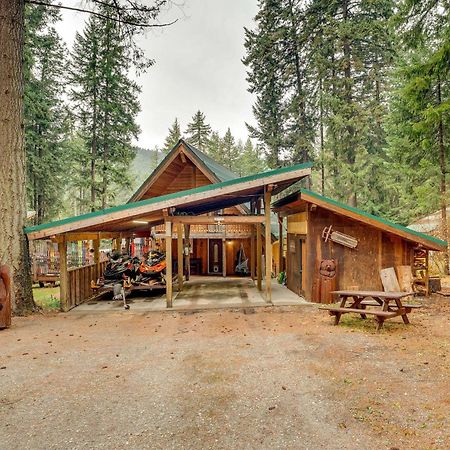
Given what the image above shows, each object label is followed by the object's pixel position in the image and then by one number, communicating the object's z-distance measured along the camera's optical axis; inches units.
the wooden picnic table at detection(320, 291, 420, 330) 255.8
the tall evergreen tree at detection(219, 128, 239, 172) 1678.2
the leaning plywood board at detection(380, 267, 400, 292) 393.1
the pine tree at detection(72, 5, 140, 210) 798.5
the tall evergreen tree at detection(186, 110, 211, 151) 1434.5
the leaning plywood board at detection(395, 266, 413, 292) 394.9
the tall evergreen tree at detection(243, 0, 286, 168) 853.2
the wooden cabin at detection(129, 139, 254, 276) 540.4
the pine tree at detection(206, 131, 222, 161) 1515.7
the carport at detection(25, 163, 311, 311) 344.5
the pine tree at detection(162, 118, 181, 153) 1419.8
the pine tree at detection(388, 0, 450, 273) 411.8
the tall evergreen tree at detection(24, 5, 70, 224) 717.3
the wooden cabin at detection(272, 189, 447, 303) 388.8
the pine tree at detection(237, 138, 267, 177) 1468.6
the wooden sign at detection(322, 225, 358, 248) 390.6
